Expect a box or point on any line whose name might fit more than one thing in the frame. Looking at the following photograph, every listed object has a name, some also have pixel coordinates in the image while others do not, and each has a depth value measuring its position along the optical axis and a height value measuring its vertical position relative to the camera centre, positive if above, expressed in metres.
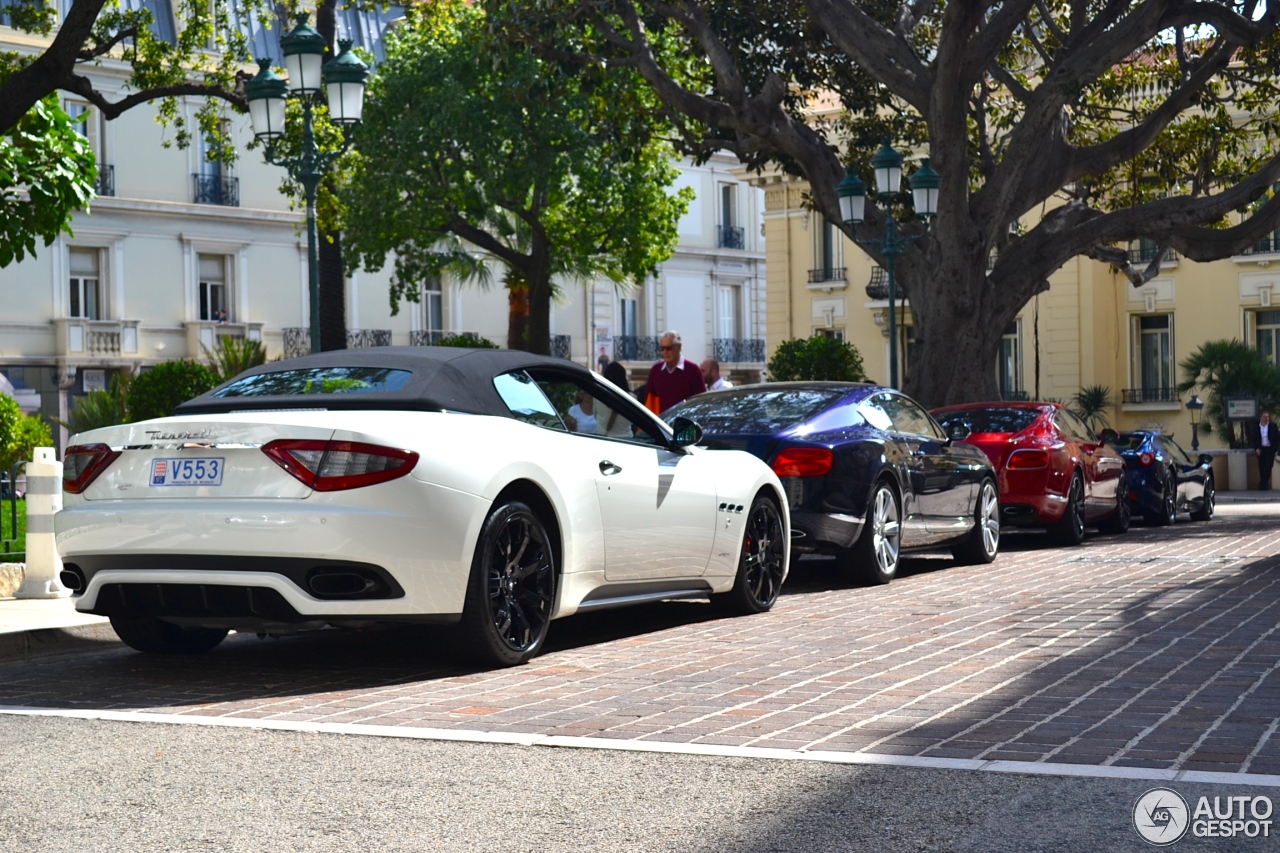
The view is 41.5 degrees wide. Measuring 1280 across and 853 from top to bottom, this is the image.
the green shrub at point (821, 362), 30.84 +0.62
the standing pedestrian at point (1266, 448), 33.28 -1.23
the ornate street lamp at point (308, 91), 15.33 +3.00
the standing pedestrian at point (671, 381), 17.33 +0.18
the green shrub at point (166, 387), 20.42 +0.27
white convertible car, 7.12 -0.45
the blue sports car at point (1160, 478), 20.31 -1.11
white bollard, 10.89 -0.80
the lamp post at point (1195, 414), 38.97 -0.65
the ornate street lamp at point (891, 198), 21.48 +2.53
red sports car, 15.69 -0.68
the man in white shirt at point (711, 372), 19.13 +0.29
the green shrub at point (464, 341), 28.52 +1.08
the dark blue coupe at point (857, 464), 11.49 -0.50
